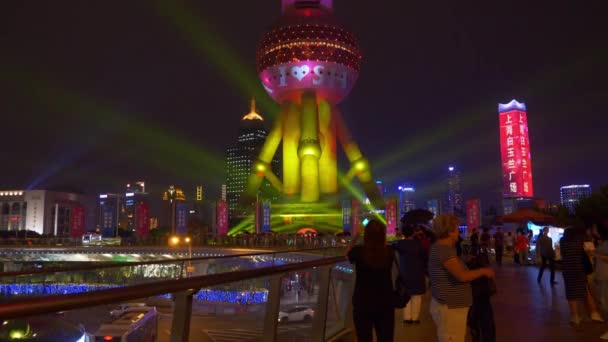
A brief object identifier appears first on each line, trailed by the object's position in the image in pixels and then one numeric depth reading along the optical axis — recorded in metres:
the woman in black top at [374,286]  4.55
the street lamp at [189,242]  36.07
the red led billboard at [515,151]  71.38
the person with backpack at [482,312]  5.46
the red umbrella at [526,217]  23.73
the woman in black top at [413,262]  6.62
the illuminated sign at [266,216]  50.22
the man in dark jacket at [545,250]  13.83
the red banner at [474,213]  39.34
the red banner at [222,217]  50.50
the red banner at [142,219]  52.06
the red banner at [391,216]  45.59
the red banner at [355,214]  46.97
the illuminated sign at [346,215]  47.69
